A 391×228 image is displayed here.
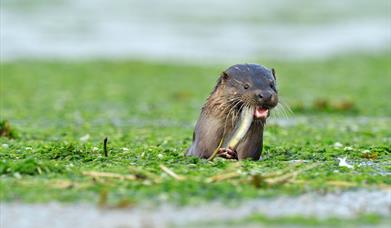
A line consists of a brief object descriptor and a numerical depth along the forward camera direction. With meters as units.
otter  18.06
